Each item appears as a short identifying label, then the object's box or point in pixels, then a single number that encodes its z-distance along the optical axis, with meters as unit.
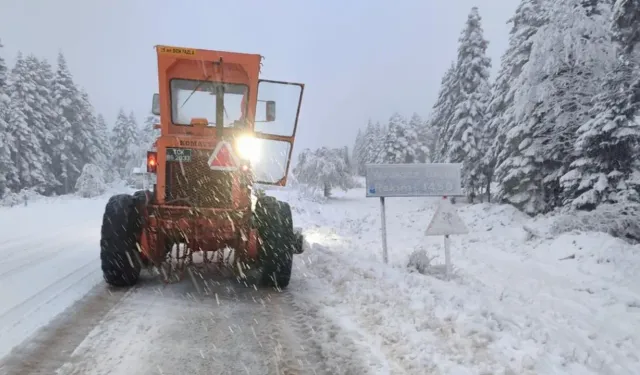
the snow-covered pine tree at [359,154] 92.31
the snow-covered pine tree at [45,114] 37.19
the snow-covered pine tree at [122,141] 55.97
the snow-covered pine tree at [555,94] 14.62
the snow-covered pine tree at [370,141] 69.23
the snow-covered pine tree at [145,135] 49.57
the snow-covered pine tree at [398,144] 48.88
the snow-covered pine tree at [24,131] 34.31
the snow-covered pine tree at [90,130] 42.09
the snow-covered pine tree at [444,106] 32.16
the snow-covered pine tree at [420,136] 53.62
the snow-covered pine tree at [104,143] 46.20
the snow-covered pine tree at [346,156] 45.83
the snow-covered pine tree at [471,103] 28.55
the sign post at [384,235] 9.74
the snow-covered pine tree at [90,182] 39.00
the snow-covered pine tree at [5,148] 30.74
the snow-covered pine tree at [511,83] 19.30
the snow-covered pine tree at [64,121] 39.56
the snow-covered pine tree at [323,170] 43.34
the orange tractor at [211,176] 5.98
